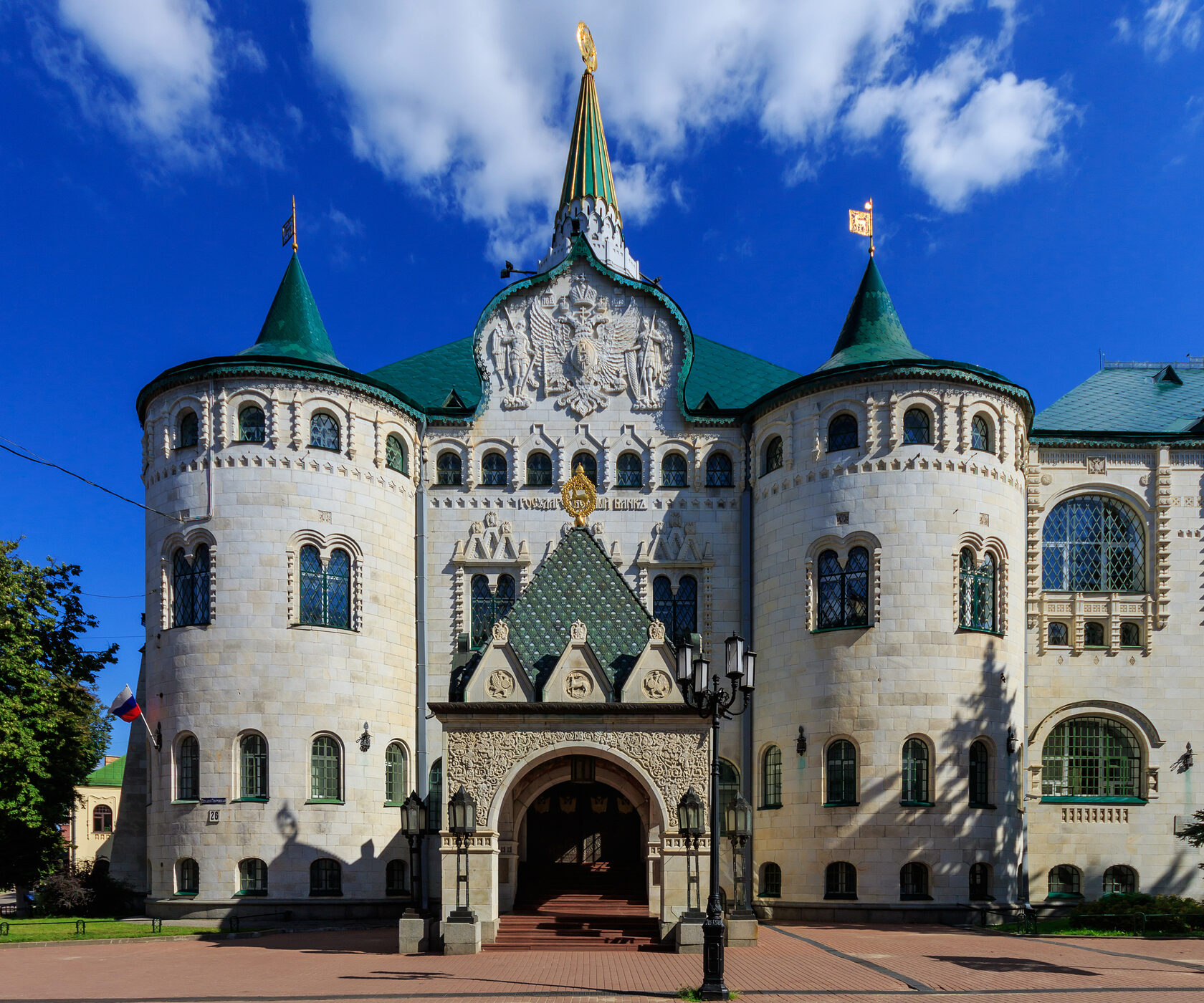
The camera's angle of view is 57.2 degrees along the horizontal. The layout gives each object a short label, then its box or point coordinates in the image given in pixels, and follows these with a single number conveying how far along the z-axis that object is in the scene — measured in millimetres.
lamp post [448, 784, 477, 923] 22266
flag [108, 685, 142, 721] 29641
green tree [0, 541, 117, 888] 28312
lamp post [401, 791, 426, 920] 23703
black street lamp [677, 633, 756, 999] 16203
